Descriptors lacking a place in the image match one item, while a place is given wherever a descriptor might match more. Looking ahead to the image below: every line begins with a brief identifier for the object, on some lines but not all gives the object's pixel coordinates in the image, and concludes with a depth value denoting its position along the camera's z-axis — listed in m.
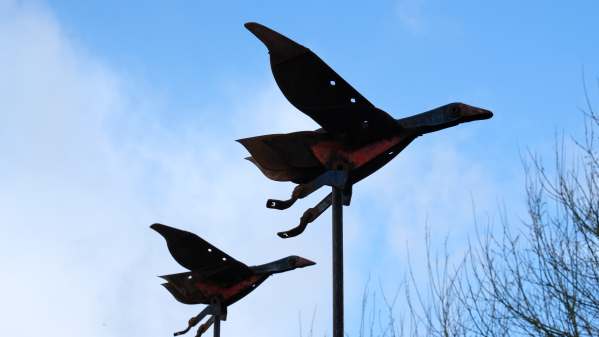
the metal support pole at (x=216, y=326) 10.62
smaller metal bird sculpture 10.01
